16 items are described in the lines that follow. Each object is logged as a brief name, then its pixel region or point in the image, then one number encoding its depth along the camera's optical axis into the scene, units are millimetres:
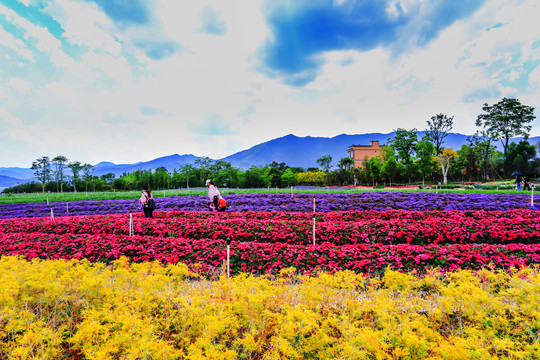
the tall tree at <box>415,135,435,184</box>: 44719
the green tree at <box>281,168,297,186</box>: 65562
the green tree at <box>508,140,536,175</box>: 46391
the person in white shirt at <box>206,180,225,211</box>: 11903
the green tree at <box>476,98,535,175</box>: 47938
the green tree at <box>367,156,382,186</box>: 49875
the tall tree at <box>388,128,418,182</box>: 55706
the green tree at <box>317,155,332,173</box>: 77125
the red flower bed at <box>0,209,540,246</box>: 7559
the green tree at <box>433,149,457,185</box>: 40469
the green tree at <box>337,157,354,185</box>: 55453
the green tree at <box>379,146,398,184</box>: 47125
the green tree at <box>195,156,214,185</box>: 70250
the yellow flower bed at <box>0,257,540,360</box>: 2344
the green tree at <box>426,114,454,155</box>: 53938
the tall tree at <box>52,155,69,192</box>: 75875
